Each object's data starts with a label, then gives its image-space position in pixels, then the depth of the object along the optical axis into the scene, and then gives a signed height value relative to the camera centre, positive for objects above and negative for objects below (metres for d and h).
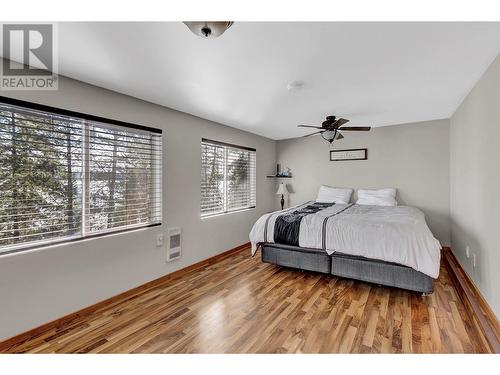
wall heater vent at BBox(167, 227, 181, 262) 3.10 -0.74
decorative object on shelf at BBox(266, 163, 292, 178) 5.40 +0.33
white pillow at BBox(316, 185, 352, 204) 4.64 -0.14
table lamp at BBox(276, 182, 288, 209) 5.28 -0.05
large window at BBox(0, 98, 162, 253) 1.89 +0.12
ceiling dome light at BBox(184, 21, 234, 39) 1.31 +0.90
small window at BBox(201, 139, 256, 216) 3.73 +0.18
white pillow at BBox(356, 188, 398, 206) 4.19 -0.17
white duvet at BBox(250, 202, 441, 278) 2.47 -0.56
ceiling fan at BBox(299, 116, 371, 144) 3.23 +0.84
